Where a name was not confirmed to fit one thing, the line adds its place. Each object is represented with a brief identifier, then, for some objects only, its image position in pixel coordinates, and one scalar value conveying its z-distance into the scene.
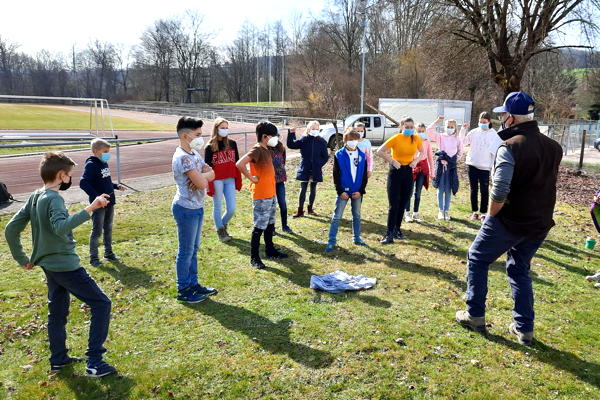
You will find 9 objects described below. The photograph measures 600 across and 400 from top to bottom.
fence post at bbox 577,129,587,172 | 15.41
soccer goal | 31.30
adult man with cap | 3.69
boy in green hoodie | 3.26
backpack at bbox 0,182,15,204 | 9.66
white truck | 24.95
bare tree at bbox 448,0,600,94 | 15.69
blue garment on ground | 5.18
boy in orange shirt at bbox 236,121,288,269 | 5.71
